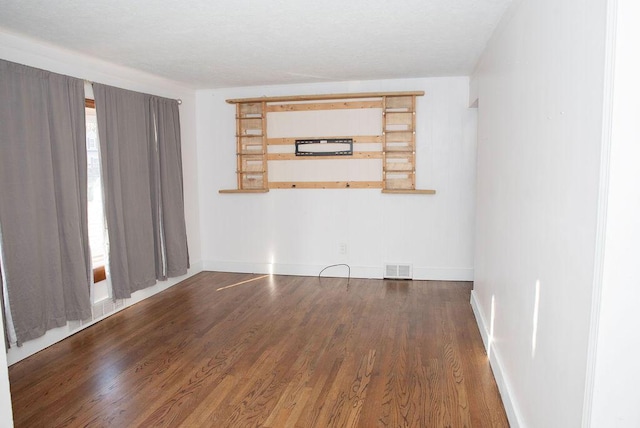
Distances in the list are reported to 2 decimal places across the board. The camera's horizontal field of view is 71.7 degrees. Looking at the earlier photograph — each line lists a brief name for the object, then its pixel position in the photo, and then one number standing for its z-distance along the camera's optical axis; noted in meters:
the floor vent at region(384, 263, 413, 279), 5.41
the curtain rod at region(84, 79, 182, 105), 3.94
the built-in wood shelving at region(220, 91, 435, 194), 5.25
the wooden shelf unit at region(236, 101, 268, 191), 5.63
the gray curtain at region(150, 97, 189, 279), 4.90
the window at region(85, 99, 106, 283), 4.07
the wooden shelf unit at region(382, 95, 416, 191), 5.23
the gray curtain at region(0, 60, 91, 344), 3.17
